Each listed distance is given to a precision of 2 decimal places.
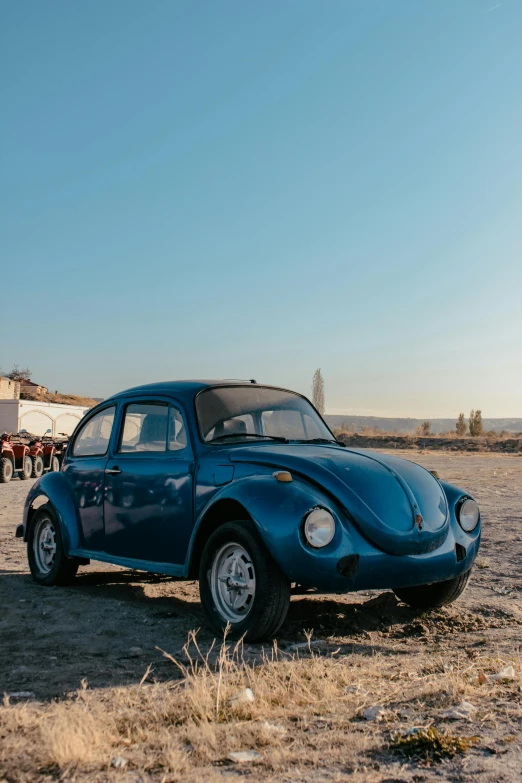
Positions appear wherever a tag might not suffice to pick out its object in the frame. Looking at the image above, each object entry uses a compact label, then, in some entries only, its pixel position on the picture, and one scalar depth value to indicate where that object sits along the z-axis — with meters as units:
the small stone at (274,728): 3.19
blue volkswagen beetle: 4.64
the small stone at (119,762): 2.85
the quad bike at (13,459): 22.50
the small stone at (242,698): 3.45
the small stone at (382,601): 5.99
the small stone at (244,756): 2.90
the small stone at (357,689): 3.66
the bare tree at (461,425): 79.86
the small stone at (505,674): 3.94
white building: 30.25
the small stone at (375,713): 3.36
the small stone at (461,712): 3.35
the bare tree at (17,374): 81.75
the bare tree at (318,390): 76.48
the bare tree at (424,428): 74.12
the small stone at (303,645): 4.70
